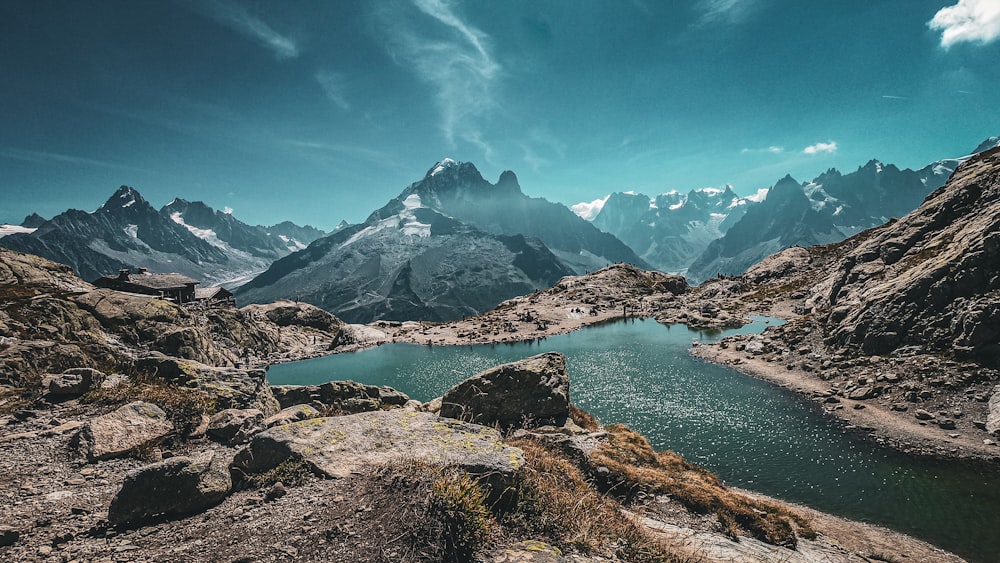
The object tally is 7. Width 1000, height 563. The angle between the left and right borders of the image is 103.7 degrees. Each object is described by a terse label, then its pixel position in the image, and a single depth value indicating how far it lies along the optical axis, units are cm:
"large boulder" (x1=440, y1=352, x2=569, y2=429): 2650
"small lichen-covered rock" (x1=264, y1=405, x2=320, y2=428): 1546
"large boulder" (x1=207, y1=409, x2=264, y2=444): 1370
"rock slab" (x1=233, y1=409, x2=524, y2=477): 973
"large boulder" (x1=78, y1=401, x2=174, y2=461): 1134
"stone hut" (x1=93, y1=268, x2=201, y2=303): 9132
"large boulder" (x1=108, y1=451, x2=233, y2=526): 775
